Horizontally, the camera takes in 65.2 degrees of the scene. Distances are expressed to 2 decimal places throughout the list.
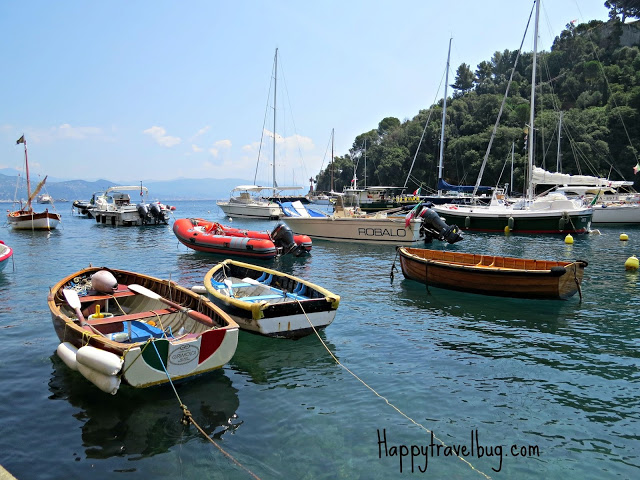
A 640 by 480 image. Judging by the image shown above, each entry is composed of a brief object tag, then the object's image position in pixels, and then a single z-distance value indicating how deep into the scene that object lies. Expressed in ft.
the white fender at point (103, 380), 23.39
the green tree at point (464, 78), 361.92
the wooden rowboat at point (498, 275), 45.80
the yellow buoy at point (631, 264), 63.36
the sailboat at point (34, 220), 129.29
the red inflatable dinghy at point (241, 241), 75.46
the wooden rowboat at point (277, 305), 32.71
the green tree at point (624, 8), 314.55
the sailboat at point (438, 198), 174.68
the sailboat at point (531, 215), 105.91
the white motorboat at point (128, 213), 144.95
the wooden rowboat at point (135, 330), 23.71
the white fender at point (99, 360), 23.13
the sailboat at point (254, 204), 182.19
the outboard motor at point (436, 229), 89.92
